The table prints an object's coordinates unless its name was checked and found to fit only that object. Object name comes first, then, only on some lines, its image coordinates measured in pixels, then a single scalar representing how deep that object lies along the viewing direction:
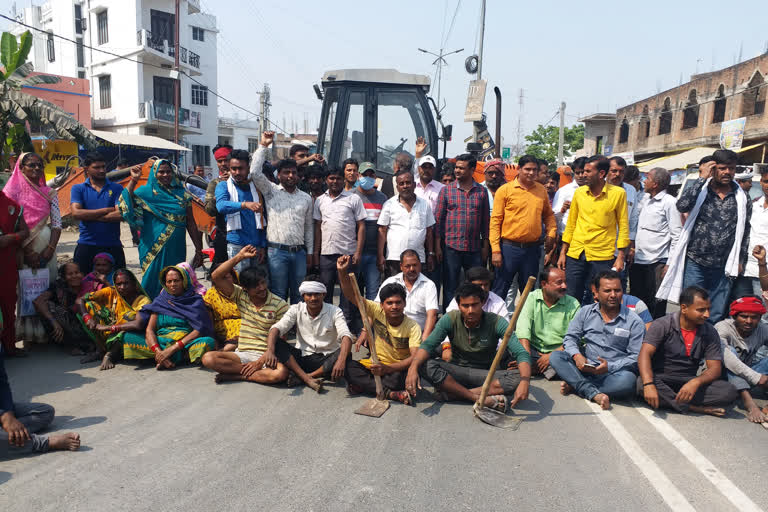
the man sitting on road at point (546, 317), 5.37
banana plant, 10.55
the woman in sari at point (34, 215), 5.74
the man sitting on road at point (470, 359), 4.50
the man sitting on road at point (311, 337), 4.91
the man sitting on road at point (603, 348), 4.67
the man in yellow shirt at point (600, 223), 5.80
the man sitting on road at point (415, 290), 5.25
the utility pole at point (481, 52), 19.11
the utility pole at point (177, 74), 27.36
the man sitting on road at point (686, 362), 4.44
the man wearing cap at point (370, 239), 6.35
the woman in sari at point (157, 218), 6.19
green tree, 41.53
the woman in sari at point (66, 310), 5.79
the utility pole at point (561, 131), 33.81
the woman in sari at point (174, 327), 5.44
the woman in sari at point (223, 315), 5.75
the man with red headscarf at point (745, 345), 4.61
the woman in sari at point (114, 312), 5.51
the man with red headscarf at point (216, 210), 6.27
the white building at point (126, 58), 31.91
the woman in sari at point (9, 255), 5.27
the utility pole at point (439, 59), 31.62
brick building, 20.97
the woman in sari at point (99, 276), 5.95
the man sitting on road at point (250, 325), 4.96
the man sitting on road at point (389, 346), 4.67
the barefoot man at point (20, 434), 3.43
